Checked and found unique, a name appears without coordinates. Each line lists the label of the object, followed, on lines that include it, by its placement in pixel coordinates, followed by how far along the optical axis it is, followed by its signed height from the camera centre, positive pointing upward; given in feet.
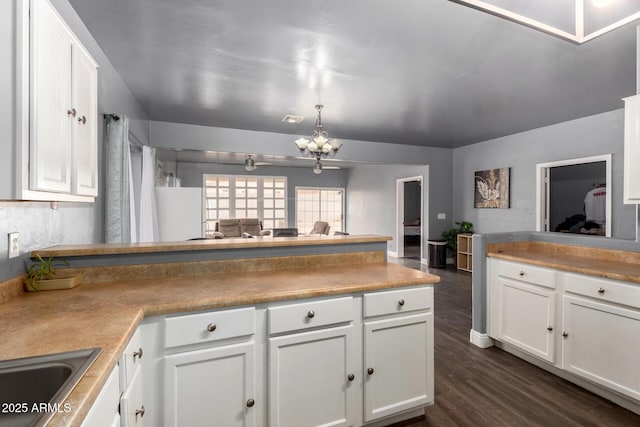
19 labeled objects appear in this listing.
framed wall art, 18.40 +1.56
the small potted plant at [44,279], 5.03 -1.09
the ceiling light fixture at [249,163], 21.37 +3.42
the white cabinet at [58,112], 3.65 +1.36
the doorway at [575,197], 15.39 +1.05
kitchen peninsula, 3.94 -1.59
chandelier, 12.87 +2.83
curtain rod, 7.96 +2.43
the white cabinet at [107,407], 2.62 -1.76
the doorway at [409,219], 25.64 -0.56
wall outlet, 4.59 -0.49
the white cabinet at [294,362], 4.37 -2.35
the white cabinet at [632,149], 6.90 +1.47
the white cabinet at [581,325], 6.29 -2.51
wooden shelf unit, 19.83 -2.43
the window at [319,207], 31.81 +0.64
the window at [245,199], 28.60 +1.32
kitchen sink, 2.75 -1.45
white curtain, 11.42 +0.33
